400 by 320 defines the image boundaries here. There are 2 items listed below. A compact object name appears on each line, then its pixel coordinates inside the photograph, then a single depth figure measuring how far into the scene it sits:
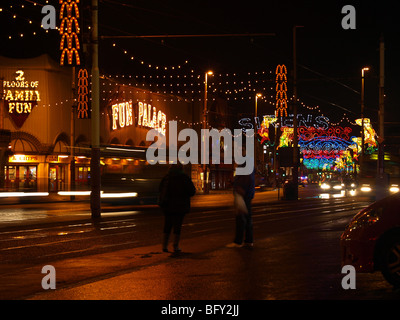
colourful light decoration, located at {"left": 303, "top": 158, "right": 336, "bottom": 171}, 105.76
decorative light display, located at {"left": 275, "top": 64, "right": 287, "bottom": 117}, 48.34
